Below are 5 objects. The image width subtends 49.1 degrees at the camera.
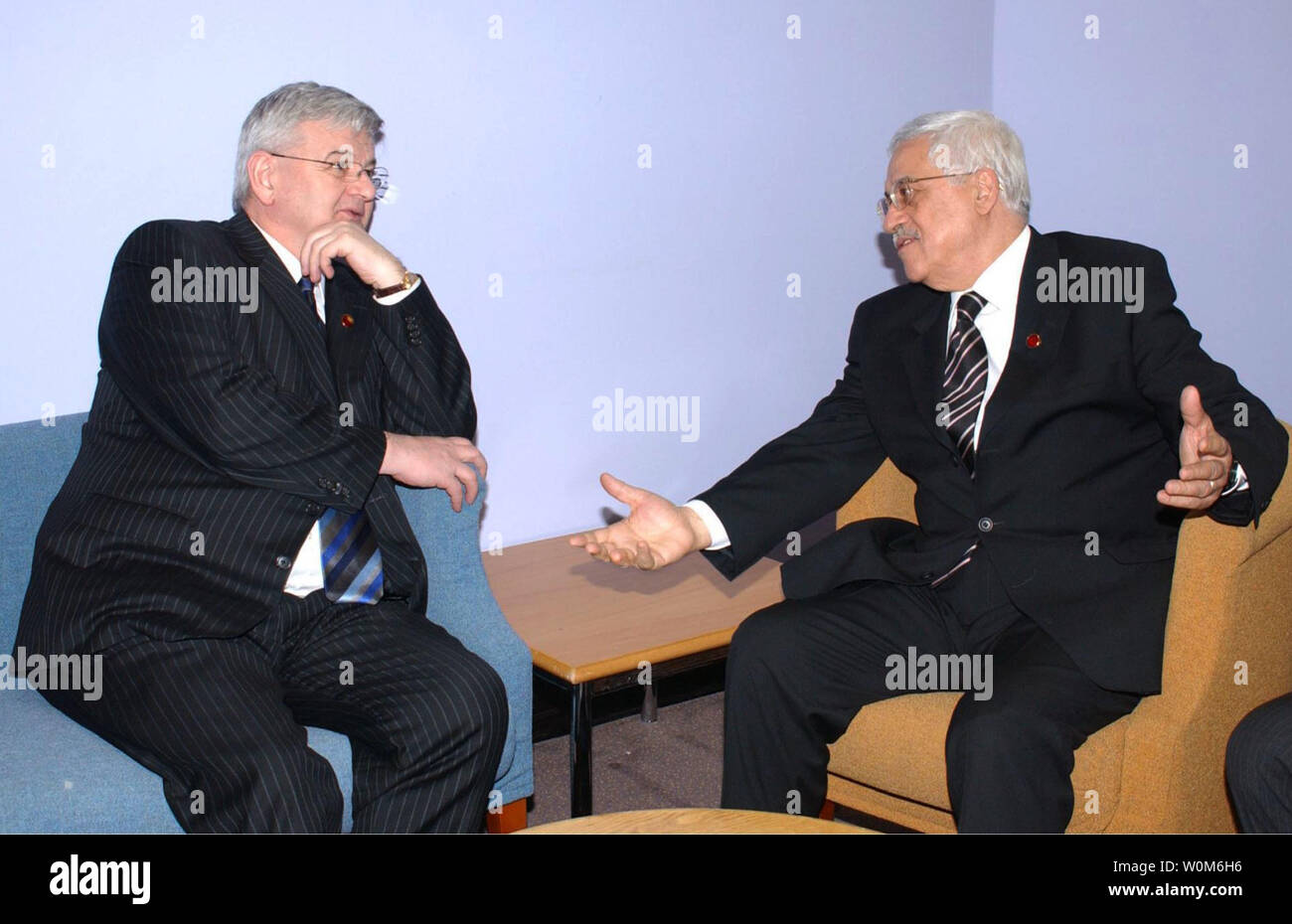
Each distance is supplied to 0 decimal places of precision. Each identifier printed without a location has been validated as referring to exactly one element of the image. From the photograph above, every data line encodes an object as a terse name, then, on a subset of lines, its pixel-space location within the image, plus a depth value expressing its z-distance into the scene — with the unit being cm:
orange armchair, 241
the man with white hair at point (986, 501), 241
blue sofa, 218
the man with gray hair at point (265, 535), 230
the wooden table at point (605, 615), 279
